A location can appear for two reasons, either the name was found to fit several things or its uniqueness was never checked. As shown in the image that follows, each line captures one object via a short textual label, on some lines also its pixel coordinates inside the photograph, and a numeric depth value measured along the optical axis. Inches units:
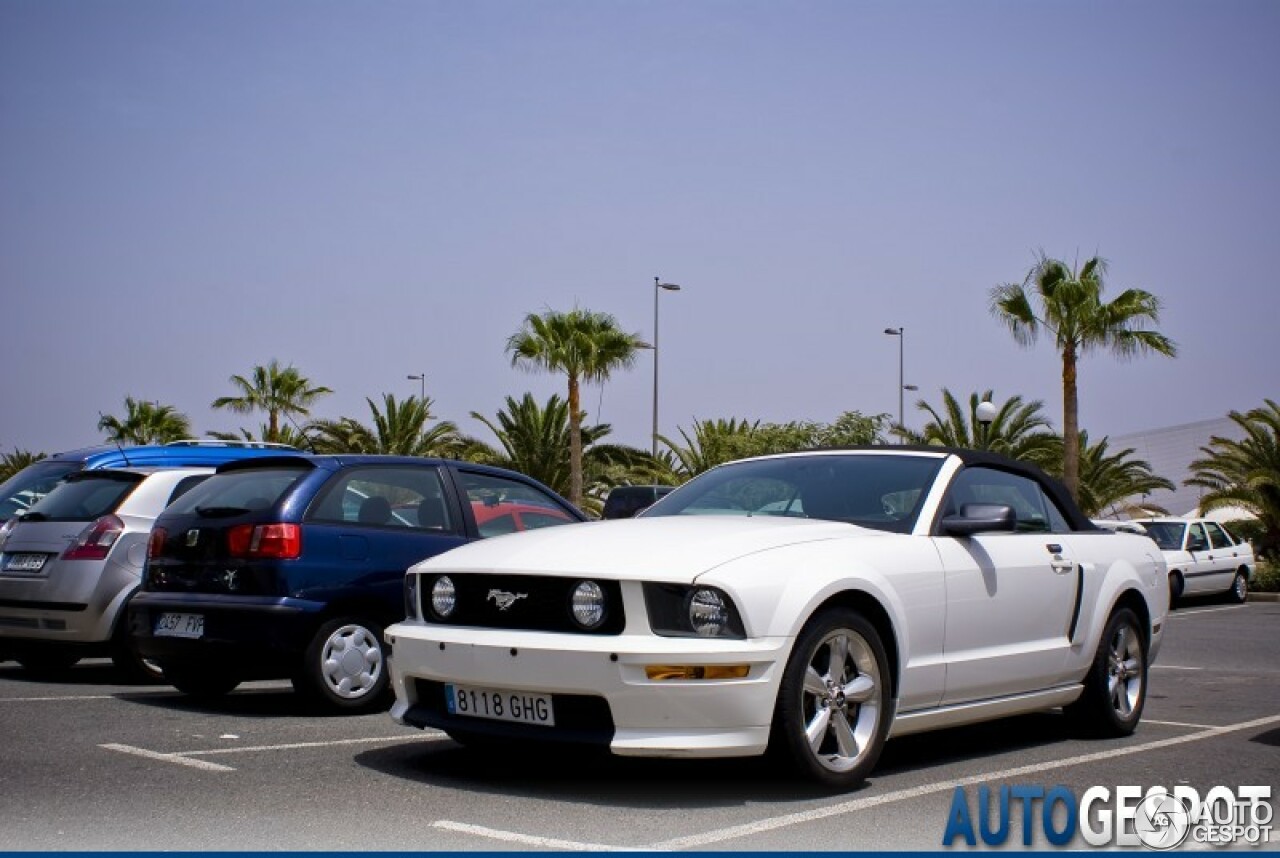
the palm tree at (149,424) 2632.9
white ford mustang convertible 234.4
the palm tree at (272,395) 2262.6
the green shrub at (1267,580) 1201.4
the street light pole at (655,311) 1745.9
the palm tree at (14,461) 2301.9
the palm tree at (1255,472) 1334.9
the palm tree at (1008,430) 1668.3
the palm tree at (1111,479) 1752.0
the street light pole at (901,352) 2132.1
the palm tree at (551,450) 1769.2
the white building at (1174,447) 3085.6
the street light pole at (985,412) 1168.2
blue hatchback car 346.0
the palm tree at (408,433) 1948.8
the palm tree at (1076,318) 1334.9
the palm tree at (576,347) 1734.7
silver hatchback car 418.3
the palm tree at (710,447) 1673.2
